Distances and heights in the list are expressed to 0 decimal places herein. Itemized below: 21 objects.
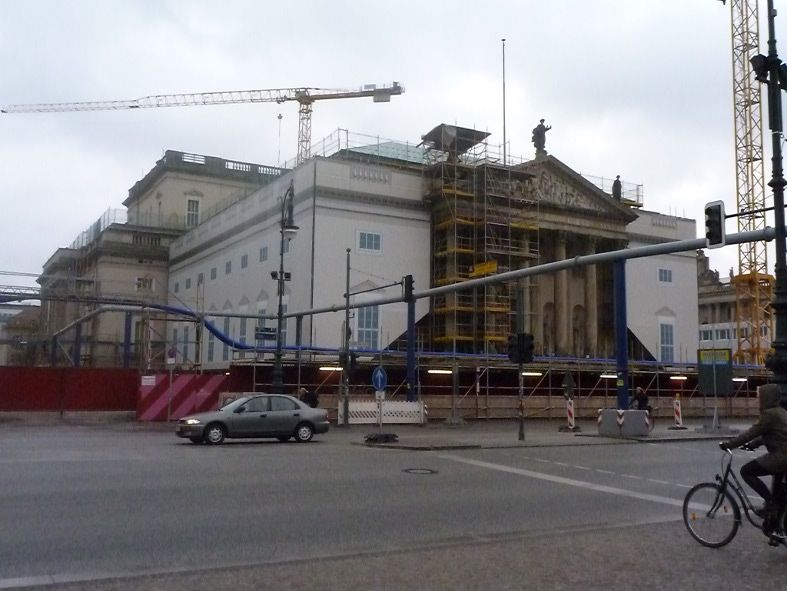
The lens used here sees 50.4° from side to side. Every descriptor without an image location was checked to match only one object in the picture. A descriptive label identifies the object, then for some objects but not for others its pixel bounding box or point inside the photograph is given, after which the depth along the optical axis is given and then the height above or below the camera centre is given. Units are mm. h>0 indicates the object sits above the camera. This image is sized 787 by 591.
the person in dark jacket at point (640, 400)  32344 -1423
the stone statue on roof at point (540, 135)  58572 +15940
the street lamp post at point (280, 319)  32250 +1654
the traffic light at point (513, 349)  25516 +406
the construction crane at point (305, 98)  83400 +27056
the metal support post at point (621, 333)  27984 +1038
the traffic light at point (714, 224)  17188 +2880
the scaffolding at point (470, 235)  51469 +7976
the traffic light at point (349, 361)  31797 +2
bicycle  8766 -1549
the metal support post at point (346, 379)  31828 -726
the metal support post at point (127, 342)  49766 +1021
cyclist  8383 -777
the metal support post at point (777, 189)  12141 +2706
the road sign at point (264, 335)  34812 +1059
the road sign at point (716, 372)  31219 -300
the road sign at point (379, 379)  29016 -616
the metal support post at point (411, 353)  37125 +387
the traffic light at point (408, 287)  32062 +2859
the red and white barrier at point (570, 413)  30791 -1853
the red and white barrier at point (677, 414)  32781 -1991
